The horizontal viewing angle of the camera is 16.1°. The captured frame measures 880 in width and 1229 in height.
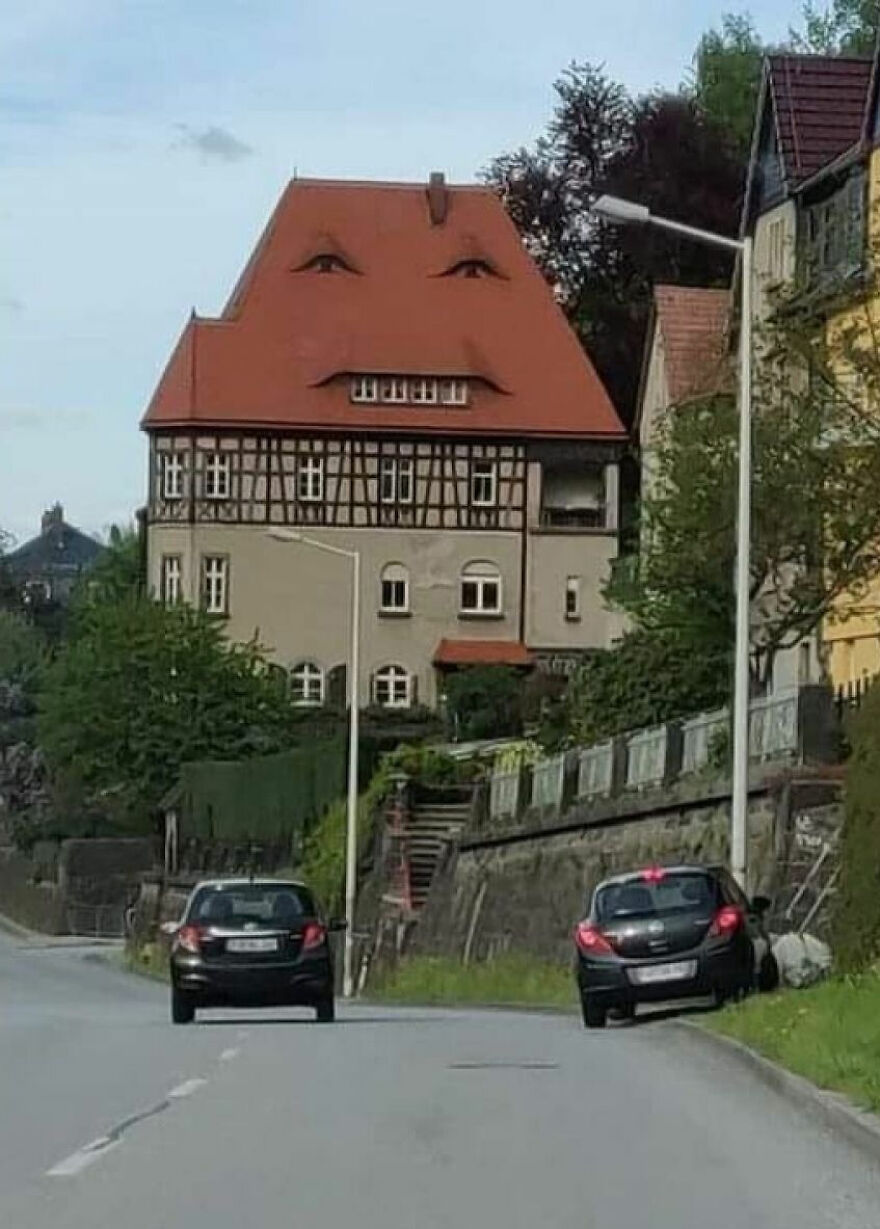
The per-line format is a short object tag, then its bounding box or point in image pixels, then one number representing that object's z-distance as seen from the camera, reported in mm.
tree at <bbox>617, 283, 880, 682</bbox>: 37688
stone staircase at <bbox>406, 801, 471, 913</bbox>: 64125
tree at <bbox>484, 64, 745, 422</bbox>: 81312
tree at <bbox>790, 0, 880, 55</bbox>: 90750
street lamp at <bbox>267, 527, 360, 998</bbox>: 59844
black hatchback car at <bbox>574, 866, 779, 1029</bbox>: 29406
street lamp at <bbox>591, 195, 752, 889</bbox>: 32906
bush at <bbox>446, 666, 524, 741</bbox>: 86750
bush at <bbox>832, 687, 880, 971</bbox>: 28338
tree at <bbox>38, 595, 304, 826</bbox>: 87812
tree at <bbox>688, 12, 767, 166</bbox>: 93000
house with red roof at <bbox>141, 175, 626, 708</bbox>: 96188
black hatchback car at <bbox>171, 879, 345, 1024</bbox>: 32281
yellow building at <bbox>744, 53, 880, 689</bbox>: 52719
